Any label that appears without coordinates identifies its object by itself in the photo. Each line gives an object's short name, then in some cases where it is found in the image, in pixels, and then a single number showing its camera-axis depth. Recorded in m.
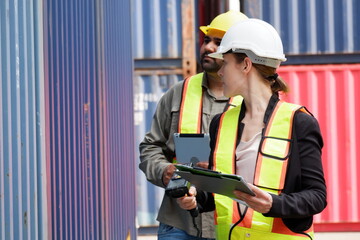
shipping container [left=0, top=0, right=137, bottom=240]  6.66
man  8.38
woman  6.13
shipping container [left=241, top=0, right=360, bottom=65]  22.06
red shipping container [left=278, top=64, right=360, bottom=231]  21.73
